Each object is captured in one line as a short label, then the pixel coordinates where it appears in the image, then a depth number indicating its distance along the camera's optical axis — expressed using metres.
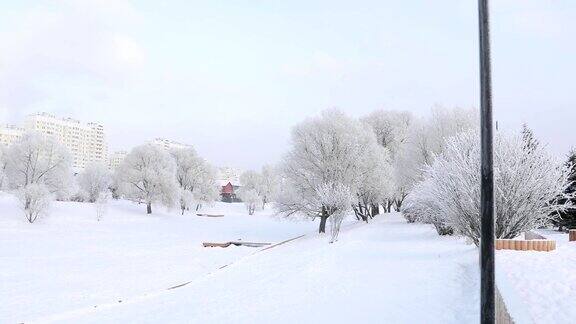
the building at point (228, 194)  140.00
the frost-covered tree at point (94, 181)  80.66
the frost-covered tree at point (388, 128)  58.81
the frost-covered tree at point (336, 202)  32.12
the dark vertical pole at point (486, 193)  5.63
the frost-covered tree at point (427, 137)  38.53
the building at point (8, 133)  149.99
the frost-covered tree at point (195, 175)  81.69
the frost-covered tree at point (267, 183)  116.62
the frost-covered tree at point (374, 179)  41.06
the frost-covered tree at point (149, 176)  67.12
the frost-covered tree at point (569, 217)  33.51
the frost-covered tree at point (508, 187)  18.17
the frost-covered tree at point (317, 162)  38.72
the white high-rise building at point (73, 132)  177.02
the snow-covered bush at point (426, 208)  23.11
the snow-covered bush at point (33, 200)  44.91
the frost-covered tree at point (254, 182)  115.69
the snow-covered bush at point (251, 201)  92.81
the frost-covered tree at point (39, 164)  54.62
